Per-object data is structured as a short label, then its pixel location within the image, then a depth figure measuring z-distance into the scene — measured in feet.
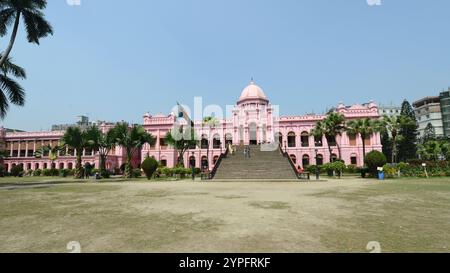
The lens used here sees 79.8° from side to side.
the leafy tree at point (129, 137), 108.17
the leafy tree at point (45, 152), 199.76
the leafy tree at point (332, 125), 122.72
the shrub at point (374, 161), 89.86
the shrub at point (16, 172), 161.38
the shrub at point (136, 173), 119.30
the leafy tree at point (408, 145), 189.57
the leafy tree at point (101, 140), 112.72
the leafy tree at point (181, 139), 117.19
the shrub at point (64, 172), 148.25
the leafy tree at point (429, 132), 227.49
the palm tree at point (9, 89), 72.33
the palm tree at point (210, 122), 173.58
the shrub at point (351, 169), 124.36
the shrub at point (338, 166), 102.32
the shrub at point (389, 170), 88.63
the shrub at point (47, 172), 162.98
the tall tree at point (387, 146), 199.35
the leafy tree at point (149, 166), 100.89
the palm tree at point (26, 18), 69.77
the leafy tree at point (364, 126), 115.85
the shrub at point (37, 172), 171.42
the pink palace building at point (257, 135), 162.98
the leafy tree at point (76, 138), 115.24
